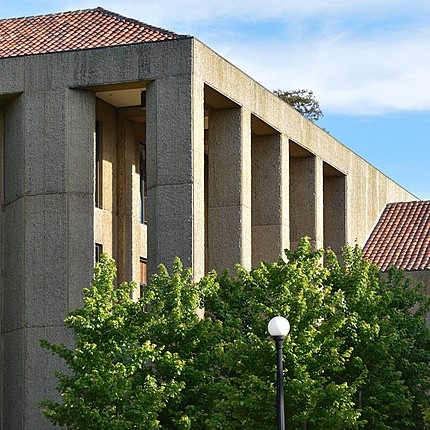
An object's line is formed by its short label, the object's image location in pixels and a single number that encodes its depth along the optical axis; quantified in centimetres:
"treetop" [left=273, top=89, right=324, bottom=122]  7481
